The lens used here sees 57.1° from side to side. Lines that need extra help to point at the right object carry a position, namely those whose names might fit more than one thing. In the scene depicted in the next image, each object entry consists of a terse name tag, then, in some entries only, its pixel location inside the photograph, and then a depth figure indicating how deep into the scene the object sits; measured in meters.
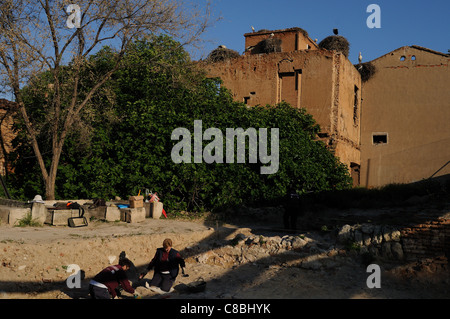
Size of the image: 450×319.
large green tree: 14.09
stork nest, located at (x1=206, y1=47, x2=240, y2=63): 21.71
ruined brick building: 18.11
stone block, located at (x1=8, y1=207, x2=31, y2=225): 10.11
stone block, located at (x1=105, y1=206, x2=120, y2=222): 11.64
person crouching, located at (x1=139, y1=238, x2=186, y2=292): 8.20
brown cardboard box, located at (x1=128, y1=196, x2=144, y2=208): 12.17
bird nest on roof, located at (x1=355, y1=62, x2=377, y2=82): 20.83
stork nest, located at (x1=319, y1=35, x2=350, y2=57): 23.33
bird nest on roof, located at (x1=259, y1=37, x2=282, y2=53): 21.88
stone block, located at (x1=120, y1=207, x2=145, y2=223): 11.86
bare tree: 12.36
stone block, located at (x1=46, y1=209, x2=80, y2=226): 10.75
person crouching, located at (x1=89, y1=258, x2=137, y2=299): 7.14
